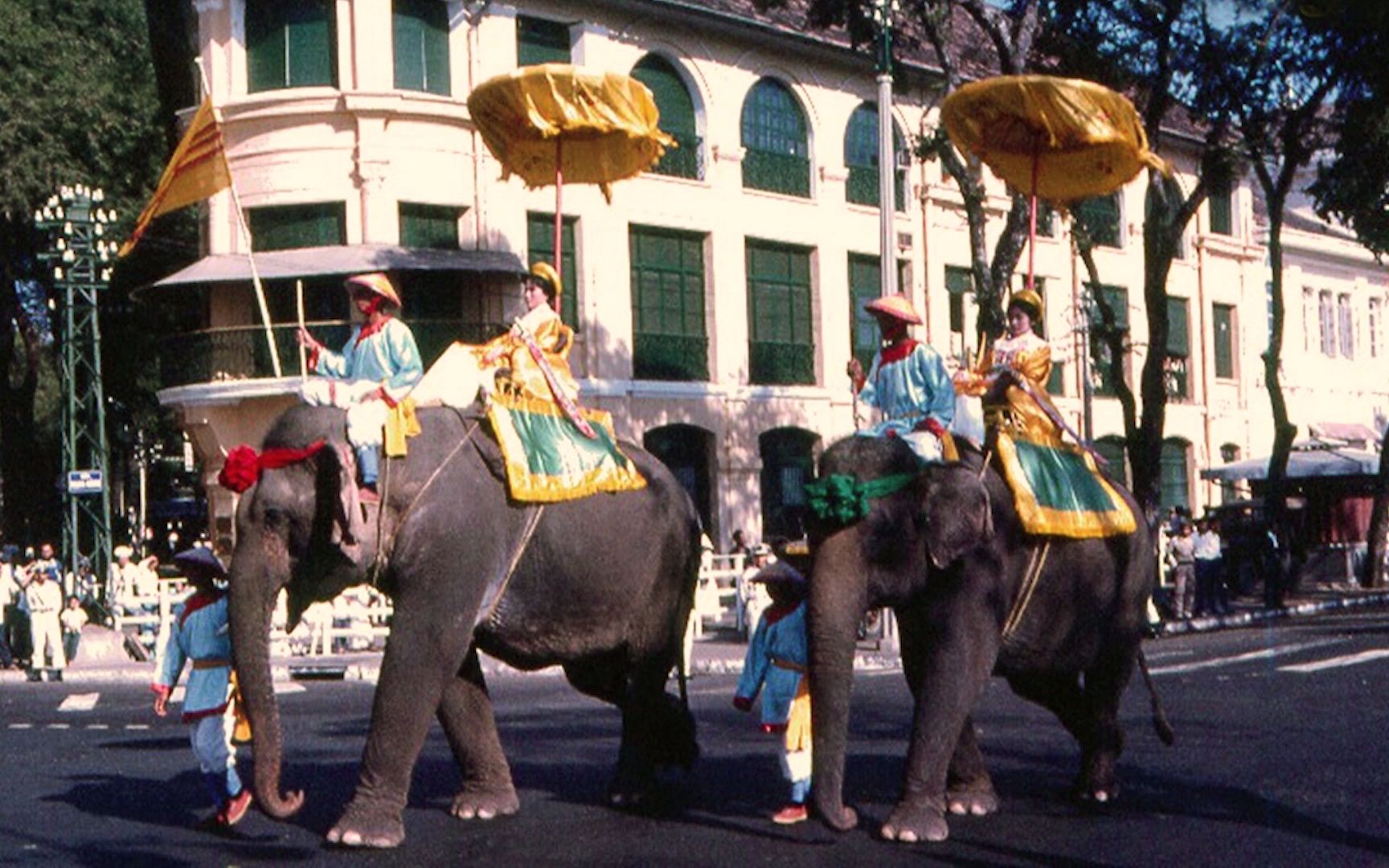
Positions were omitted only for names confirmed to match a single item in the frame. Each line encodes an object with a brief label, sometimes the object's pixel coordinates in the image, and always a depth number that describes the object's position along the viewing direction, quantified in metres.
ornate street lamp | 32.06
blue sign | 32.12
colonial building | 33.16
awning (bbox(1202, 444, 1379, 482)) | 42.39
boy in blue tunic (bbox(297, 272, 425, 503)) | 10.40
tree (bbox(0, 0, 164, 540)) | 39.06
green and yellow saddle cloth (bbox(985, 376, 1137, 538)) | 10.98
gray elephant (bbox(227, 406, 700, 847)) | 10.21
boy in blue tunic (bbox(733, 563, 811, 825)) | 10.91
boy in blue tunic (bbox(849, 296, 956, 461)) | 10.64
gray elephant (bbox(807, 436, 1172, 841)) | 10.08
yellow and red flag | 13.88
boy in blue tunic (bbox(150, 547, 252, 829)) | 11.36
